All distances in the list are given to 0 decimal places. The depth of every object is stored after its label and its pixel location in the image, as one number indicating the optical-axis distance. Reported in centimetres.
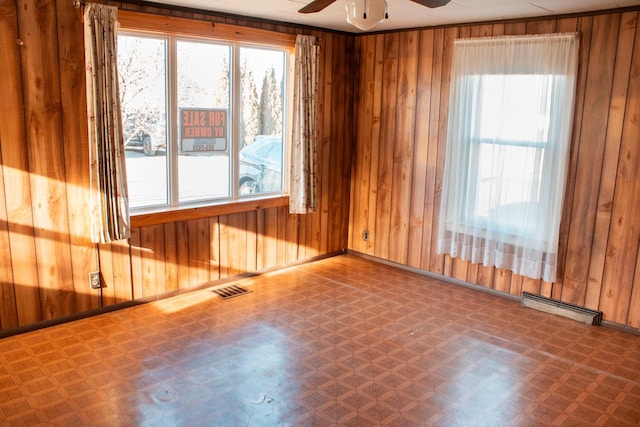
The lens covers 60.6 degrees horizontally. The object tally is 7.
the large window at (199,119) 430
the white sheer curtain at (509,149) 427
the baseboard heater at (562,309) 434
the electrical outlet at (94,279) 413
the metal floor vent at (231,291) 475
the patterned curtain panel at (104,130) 378
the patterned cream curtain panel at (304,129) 513
